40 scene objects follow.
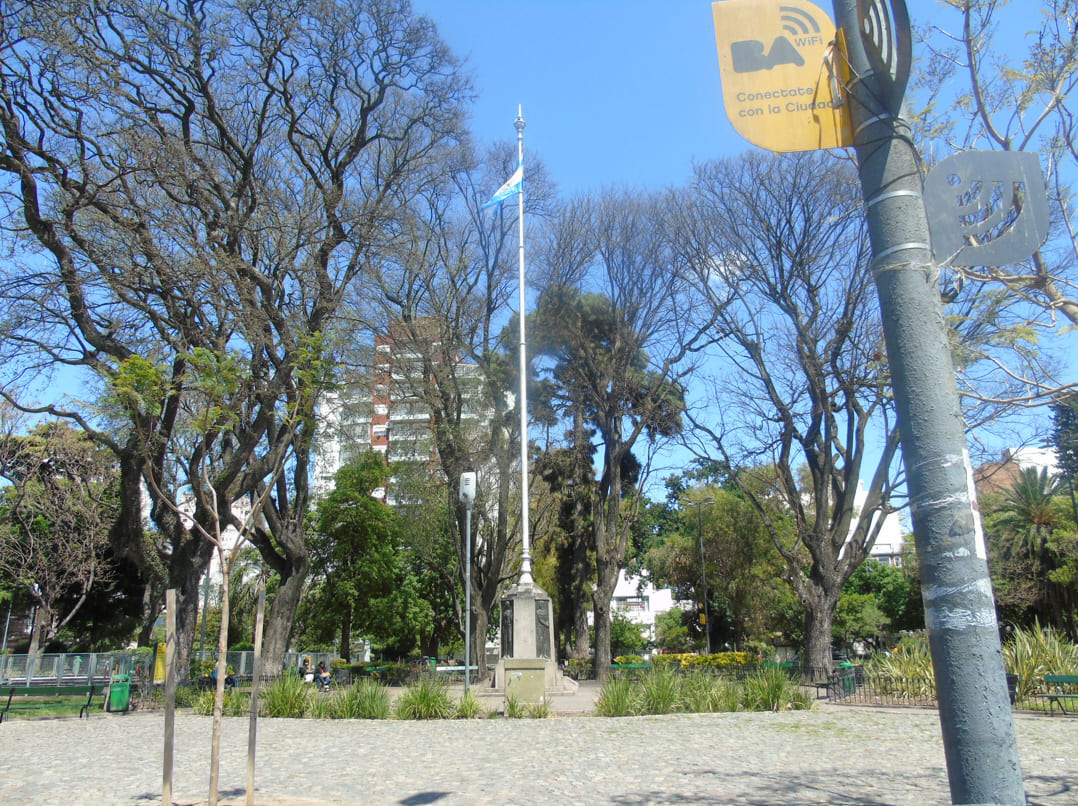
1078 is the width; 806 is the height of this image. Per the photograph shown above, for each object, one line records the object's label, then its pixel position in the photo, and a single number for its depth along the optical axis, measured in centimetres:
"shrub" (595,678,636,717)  1406
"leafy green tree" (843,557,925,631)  4575
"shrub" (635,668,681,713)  1437
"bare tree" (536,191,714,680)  2689
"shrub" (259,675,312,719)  1450
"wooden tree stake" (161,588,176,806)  636
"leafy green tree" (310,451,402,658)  3622
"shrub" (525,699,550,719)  1430
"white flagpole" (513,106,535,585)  2051
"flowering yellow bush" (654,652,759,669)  2950
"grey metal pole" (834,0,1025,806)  225
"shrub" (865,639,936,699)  1633
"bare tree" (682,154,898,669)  2123
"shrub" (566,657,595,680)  2956
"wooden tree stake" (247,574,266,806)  653
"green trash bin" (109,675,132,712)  1705
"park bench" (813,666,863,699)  1780
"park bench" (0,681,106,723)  1633
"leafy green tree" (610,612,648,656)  4642
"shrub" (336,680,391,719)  1422
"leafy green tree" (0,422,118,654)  2834
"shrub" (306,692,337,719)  1427
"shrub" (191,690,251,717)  1535
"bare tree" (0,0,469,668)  1580
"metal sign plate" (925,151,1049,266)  295
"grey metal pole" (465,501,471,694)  1714
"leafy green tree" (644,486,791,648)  4006
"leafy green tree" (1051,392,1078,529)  2859
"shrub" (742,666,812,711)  1445
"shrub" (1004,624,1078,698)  1508
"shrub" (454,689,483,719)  1423
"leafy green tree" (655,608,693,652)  4872
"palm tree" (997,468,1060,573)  3612
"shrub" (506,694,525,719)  1435
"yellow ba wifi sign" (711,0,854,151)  301
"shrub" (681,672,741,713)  1441
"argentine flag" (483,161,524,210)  2239
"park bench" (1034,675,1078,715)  1365
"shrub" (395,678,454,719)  1413
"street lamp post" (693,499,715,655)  3806
